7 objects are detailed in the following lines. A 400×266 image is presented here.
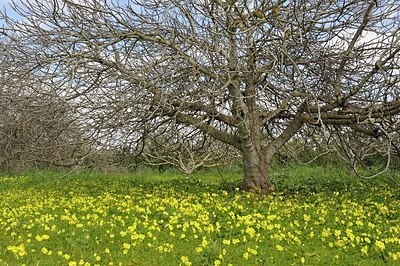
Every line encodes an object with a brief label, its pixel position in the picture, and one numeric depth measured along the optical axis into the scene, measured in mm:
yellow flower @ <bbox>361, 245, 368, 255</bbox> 4426
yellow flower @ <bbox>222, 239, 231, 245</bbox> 4422
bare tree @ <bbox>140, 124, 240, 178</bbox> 9222
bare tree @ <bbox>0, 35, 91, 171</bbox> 7277
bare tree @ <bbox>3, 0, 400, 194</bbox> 6914
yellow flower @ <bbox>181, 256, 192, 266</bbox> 3787
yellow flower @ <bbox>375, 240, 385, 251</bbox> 4487
